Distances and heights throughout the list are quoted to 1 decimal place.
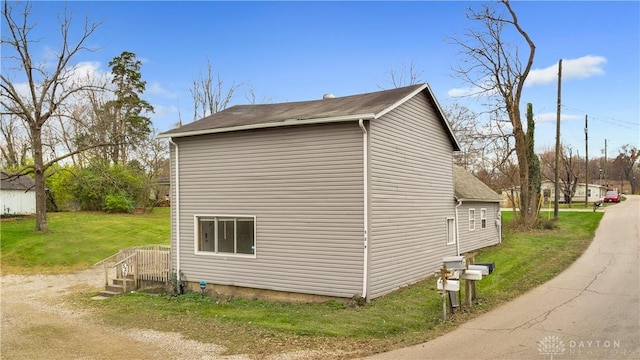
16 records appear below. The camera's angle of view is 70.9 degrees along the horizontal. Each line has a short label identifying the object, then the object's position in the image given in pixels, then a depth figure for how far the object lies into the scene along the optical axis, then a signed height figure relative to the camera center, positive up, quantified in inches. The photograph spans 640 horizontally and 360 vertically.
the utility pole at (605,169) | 2684.5 +98.2
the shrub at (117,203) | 1321.4 -39.3
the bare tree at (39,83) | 943.7 +230.3
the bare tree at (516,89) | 1059.9 +233.8
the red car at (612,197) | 2111.2 -59.0
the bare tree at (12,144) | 1663.4 +177.2
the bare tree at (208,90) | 1574.8 +345.6
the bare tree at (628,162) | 3432.6 +177.5
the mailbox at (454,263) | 377.7 -64.6
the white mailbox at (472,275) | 379.6 -75.3
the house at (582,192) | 2618.1 -44.3
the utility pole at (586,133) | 1727.4 +199.3
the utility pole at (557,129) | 1114.7 +140.0
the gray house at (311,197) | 446.3 -9.8
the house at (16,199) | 1257.4 -22.4
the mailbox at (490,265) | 429.0 -76.1
